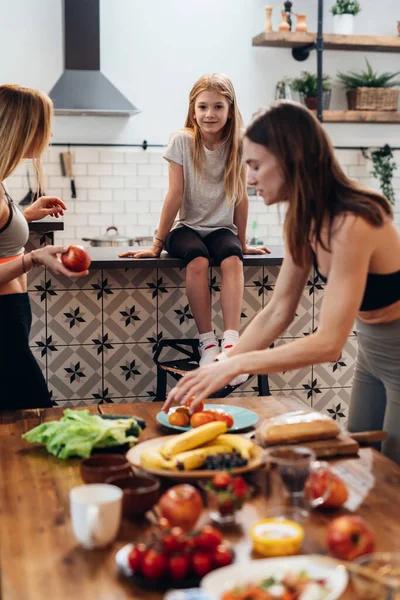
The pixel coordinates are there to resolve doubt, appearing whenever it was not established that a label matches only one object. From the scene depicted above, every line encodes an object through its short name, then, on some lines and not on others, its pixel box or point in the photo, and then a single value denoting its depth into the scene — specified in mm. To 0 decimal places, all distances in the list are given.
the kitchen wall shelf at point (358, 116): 6776
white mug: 1385
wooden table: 1275
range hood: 6285
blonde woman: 2717
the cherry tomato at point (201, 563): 1267
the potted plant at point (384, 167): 7125
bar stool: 3469
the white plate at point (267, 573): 1174
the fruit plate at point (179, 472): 1692
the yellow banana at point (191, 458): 1726
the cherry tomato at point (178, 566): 1250
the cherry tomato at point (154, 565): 1250
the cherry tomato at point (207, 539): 1288
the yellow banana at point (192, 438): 1806
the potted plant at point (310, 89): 6771
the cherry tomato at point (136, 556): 1274
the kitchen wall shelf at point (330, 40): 6672
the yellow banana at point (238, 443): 1794
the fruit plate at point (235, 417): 2092
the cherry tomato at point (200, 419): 2016
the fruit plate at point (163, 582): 1254
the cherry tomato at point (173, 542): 1271
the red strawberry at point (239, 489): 1454
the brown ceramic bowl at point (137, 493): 1520
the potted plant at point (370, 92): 6922
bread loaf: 1916
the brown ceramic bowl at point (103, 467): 1663
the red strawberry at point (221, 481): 1465
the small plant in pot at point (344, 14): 6863
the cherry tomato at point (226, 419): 2057
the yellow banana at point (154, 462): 1737
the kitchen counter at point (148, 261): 3479
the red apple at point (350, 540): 1312
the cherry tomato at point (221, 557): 1294
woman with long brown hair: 1879
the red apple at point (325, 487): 1499
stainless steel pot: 5980
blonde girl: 3623
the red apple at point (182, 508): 1420
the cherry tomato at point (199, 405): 2128
